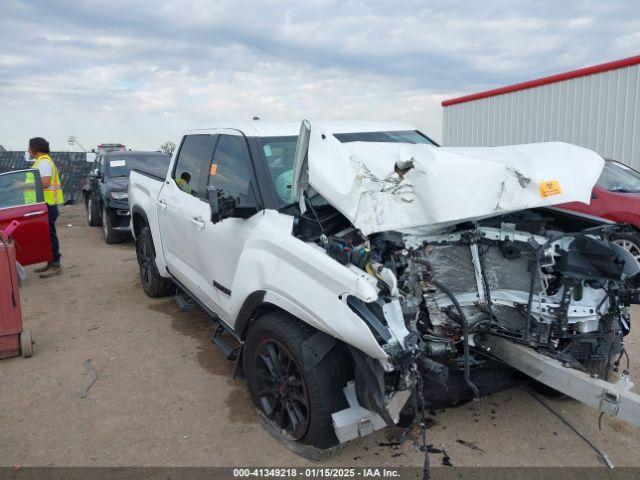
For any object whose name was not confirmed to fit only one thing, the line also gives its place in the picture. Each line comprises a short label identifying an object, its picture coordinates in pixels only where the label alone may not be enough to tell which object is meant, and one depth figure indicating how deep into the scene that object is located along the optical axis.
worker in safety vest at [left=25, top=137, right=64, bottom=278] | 7.86
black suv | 9.69
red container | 4.60
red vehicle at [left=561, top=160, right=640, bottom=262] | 7.18
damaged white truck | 2.65
